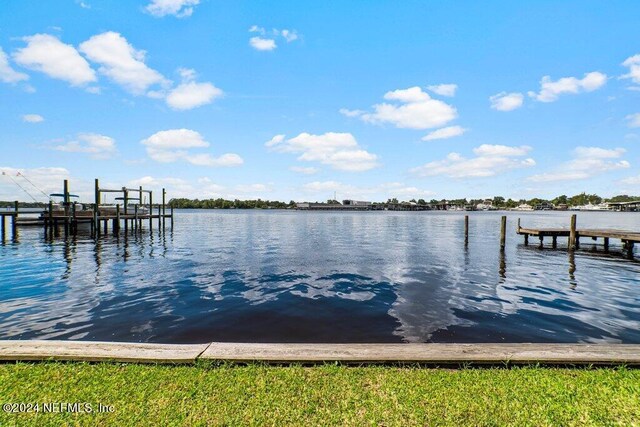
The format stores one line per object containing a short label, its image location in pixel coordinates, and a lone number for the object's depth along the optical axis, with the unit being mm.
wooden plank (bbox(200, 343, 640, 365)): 5867
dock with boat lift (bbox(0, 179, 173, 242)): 39938
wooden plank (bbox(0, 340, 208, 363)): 5832
